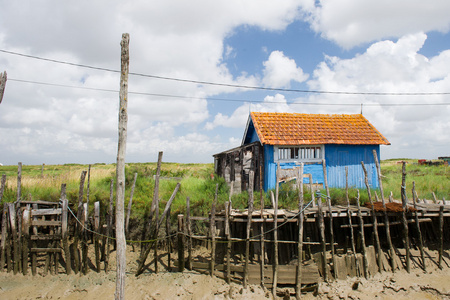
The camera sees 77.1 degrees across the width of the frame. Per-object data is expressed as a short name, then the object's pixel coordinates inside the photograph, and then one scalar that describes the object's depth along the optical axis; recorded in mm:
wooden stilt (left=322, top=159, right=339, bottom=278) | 9938
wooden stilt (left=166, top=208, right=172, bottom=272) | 10398
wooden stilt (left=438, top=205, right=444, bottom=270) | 10586
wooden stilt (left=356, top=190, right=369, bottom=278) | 10043
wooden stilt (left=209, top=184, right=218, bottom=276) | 9938
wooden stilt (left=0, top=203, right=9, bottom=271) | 10158
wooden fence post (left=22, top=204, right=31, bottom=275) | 10250
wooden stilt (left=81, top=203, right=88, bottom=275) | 10398
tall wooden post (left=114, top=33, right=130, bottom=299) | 6184
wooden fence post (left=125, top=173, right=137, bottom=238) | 10734
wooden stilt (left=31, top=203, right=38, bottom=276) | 10297
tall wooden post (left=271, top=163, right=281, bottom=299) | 9570
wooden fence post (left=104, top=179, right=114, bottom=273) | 10462
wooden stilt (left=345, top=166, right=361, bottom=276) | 10125
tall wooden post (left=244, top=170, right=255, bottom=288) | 9617
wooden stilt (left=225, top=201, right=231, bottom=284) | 9812
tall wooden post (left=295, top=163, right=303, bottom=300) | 9422
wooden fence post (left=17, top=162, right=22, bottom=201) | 10508
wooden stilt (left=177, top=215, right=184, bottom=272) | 10219
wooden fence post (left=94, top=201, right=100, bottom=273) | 10445
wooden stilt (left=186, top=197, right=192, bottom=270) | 10203
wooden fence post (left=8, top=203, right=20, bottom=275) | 10219
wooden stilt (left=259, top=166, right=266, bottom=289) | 9641
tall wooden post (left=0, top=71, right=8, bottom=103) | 8328
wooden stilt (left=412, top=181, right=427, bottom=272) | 10523
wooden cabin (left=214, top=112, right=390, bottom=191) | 14125
